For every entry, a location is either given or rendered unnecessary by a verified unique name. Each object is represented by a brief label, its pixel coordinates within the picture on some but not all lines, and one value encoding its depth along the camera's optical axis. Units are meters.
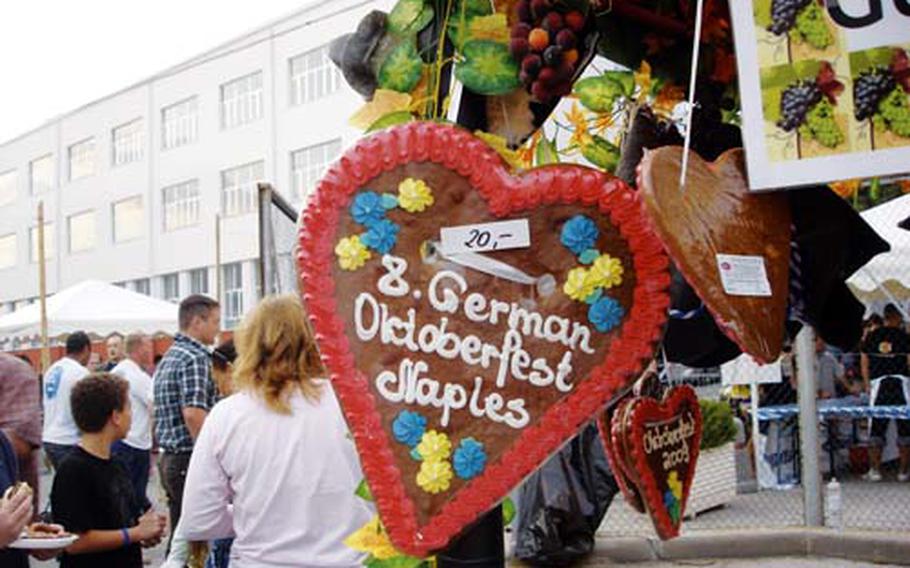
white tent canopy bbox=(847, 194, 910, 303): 8.23
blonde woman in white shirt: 2.87
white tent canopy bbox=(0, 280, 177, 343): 12.59
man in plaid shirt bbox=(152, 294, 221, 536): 5.97
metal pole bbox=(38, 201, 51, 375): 11.00
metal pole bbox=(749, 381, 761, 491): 9.19
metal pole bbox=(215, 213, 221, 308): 12.84
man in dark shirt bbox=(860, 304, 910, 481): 9.34
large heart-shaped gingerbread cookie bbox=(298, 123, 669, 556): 1.61
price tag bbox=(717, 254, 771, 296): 1.54
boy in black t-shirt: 3.67
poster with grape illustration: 1.58
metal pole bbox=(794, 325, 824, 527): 7.05
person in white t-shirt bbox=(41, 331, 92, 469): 7.88
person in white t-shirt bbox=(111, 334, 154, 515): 7.62
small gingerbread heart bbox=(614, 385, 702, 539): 2.06
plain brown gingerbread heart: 1.46
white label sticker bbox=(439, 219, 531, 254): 1.63
